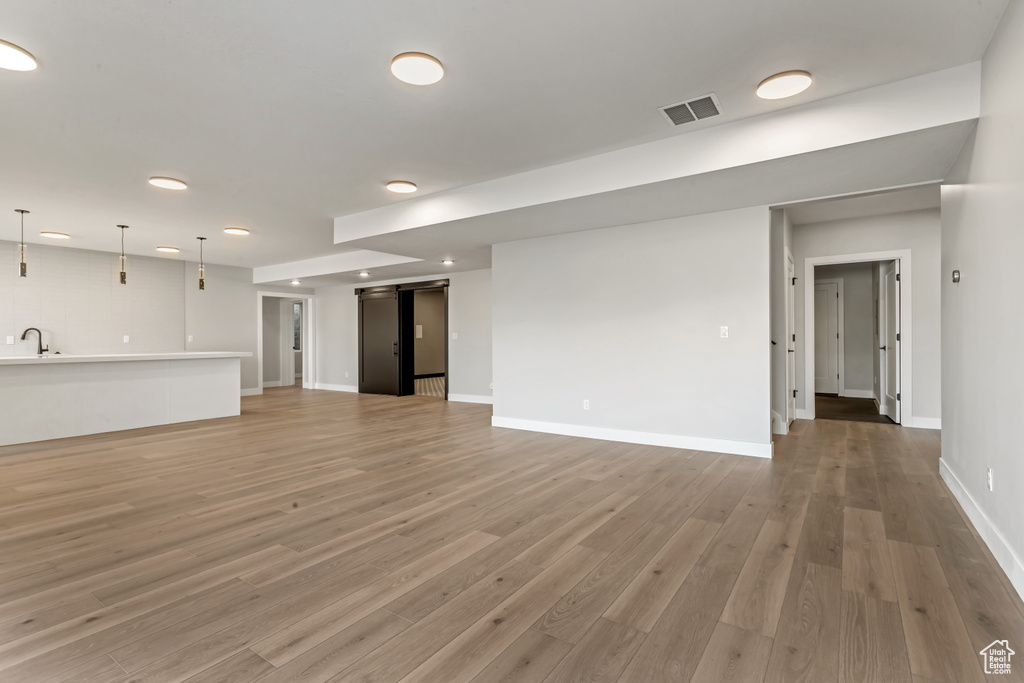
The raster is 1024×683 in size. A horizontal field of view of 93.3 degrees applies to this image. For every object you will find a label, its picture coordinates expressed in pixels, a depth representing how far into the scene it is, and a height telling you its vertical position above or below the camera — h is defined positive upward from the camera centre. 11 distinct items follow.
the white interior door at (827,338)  8.98 -0.04
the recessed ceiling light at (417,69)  2.57 +1.48
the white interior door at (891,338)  6.11 -0.03
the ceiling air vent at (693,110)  3.11 +1.51
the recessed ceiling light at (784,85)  2.80 +1.50
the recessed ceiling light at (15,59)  2.43 +1.46
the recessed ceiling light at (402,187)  4.65 +1.48
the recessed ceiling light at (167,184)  4.45 +1.46
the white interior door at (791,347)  6.00 -0.15
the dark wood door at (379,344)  9.91 -0.12
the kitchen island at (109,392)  5.28 -0.66
